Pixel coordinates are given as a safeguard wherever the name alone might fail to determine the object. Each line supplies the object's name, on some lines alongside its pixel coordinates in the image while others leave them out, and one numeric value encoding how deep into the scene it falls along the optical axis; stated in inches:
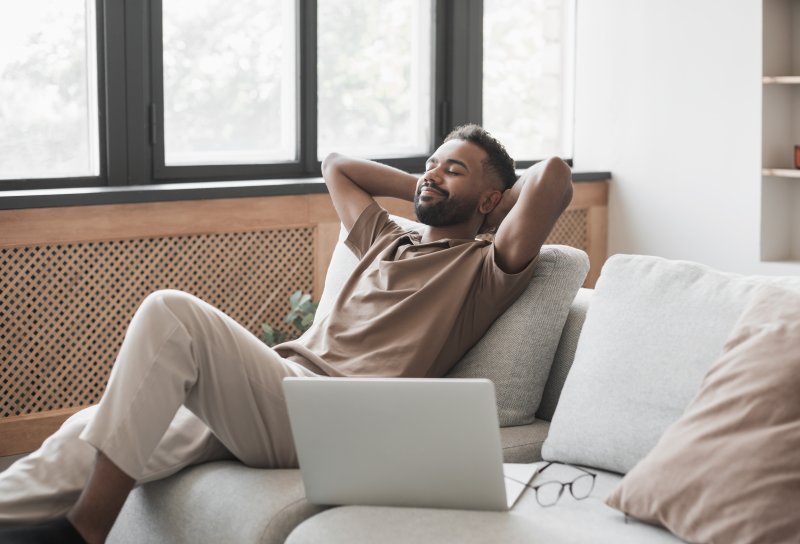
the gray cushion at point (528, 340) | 93.7
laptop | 71.2
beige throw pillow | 64.2
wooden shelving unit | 170.4
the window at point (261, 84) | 147.5
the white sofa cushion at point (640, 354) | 79.0
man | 79.2
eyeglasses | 77.9
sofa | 72.5
